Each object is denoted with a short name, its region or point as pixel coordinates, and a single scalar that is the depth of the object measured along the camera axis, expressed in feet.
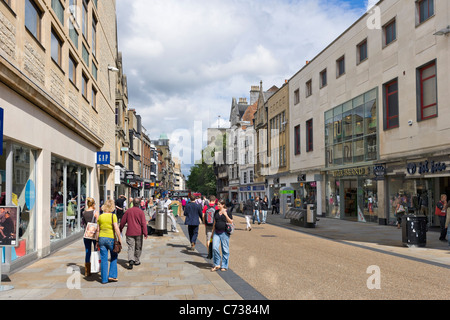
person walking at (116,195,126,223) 66.12
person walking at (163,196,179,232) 63.26
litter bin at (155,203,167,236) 54.95
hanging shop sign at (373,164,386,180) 70.65
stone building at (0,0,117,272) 29.71
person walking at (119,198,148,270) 31.63
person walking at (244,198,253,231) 72.87
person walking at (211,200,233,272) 30.19
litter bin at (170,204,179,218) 101.78
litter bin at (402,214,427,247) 42.93
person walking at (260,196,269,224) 83.15
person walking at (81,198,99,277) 27.86
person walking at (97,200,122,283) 25.72
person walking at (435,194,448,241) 47.46
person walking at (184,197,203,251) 40.75
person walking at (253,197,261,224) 82.23
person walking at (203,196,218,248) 36.37
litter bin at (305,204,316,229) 70.08
